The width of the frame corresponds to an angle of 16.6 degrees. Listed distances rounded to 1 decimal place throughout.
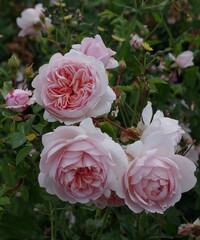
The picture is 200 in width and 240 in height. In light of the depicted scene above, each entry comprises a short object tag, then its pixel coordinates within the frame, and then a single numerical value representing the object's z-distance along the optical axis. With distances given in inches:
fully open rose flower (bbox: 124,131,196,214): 39.8
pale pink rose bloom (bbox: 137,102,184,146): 41.9
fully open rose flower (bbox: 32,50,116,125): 41.5
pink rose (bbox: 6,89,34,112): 45.7
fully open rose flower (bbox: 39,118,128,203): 39.1
